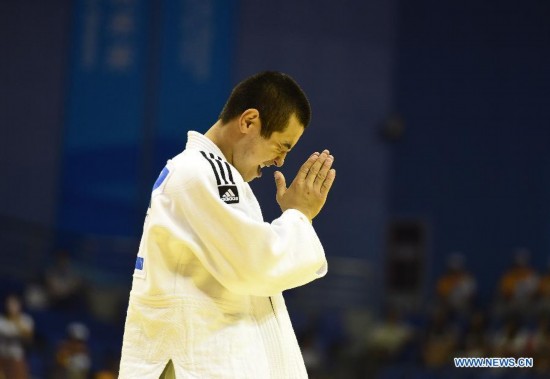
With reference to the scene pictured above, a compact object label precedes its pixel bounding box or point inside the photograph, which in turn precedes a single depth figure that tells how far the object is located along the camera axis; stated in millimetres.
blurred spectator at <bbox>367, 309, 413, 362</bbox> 15164
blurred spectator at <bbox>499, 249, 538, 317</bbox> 15422
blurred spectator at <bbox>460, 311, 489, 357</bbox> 13367
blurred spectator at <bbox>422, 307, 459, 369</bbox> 13836
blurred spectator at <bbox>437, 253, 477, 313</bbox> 16891
